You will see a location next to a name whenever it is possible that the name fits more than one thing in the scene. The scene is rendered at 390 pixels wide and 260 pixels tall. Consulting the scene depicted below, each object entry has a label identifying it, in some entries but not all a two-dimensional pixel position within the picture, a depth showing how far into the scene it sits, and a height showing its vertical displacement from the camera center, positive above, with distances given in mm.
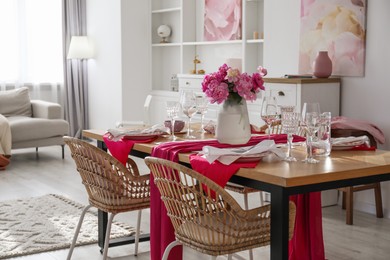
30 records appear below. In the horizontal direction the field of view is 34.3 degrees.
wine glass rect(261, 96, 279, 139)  3090 -243
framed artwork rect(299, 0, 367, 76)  4934 +210
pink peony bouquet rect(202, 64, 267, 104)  3033 -119
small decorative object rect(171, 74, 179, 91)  7898 -281
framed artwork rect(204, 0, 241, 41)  6715 +441
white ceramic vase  3107 -309
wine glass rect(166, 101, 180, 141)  3561 -286
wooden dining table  2381 -458
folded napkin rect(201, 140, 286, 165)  2667 -394
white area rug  4031 -1159
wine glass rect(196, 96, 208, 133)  3520 -243
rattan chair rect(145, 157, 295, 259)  2553 -665
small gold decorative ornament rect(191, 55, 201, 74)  7261 -8
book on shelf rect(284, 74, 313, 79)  5137 -132
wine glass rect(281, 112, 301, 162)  2787 -279
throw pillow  7719 -506
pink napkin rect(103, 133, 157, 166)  3373 -465
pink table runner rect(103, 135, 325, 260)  3064 -816
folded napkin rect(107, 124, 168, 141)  3457 -391
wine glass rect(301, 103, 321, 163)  2730 -290
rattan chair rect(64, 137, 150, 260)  3199 -630
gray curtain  8773 -204
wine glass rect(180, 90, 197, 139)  3525 -242
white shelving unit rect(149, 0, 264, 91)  6488 +188
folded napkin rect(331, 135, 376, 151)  3029 -403
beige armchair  7164 -683
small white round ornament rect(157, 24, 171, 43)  7938 +369
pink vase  5047 -42
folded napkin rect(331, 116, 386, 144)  4645 -491
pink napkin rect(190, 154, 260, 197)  2590 -452
